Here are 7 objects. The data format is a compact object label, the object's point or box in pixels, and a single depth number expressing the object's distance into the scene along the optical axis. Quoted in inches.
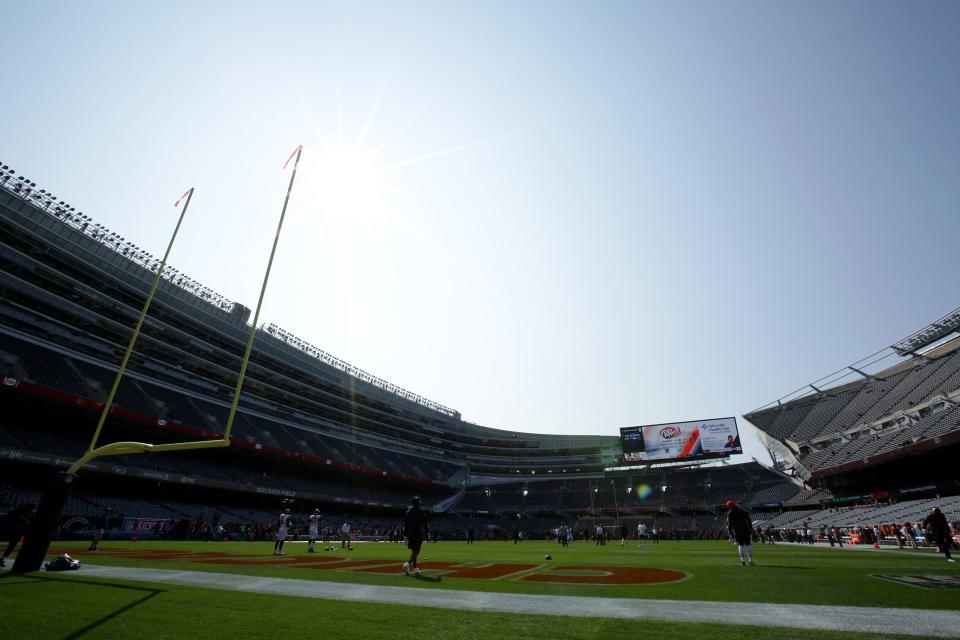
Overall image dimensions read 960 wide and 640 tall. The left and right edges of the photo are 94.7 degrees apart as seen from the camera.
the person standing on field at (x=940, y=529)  471.4
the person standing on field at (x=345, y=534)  952.3
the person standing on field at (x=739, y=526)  459.8
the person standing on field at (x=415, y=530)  367.6
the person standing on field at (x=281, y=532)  613.2
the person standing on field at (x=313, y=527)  752.3
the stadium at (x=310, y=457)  856.3
